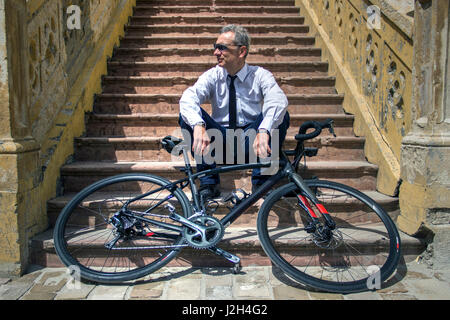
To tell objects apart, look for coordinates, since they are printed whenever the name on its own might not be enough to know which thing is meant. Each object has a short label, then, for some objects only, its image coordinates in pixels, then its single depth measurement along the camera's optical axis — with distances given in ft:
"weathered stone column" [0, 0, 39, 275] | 9.05
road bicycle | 8.73
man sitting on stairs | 9.50
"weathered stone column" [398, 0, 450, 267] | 9.44
